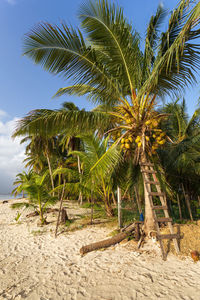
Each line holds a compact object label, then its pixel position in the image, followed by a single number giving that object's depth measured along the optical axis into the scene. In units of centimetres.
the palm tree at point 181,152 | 840
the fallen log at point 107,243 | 465
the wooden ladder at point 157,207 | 420
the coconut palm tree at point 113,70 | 432
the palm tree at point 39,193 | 759
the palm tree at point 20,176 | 1454
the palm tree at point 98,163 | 473
